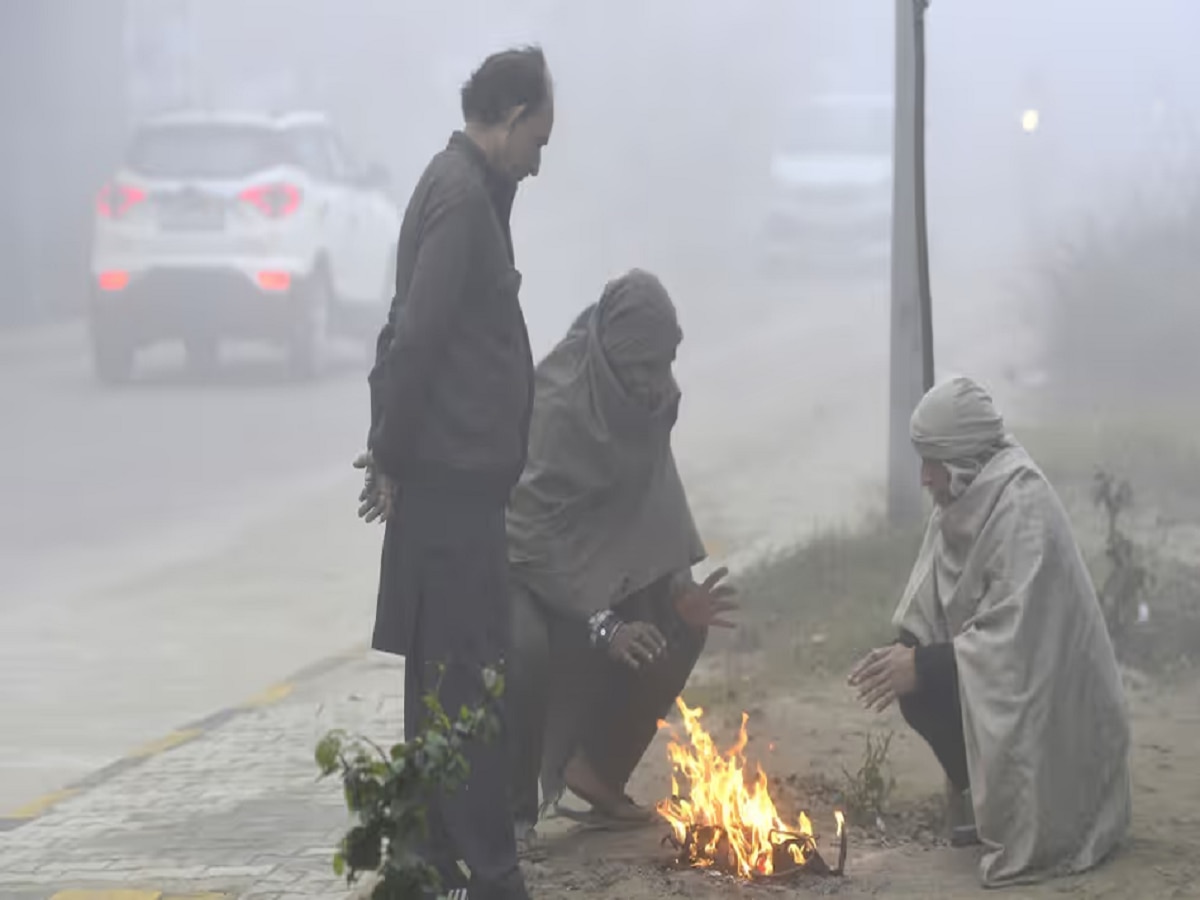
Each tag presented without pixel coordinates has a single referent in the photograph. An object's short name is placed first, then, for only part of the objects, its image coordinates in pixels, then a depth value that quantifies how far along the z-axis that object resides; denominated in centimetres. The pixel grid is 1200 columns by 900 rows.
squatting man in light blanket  1025
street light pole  2001
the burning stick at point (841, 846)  1032
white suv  3362
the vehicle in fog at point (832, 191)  5455
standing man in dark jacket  918
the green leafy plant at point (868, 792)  1173
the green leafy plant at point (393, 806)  637
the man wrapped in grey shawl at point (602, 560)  1102
